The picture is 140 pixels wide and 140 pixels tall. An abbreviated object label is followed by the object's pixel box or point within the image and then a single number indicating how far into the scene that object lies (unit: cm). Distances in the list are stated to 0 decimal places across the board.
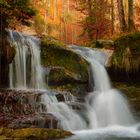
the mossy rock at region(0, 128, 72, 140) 952
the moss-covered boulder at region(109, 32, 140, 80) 1634
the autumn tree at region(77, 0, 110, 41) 2575
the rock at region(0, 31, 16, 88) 1330
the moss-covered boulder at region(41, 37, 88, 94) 1583
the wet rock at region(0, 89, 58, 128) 1068
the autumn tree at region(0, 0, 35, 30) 1308
